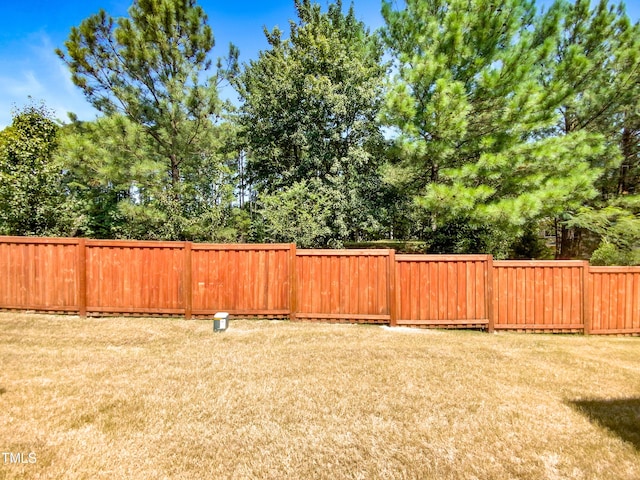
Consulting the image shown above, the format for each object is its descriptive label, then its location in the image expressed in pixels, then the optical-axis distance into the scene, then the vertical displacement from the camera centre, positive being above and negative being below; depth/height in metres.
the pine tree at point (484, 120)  8.27 +3.33
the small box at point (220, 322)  5.61 -1.50
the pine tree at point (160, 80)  9.64 +5.12
